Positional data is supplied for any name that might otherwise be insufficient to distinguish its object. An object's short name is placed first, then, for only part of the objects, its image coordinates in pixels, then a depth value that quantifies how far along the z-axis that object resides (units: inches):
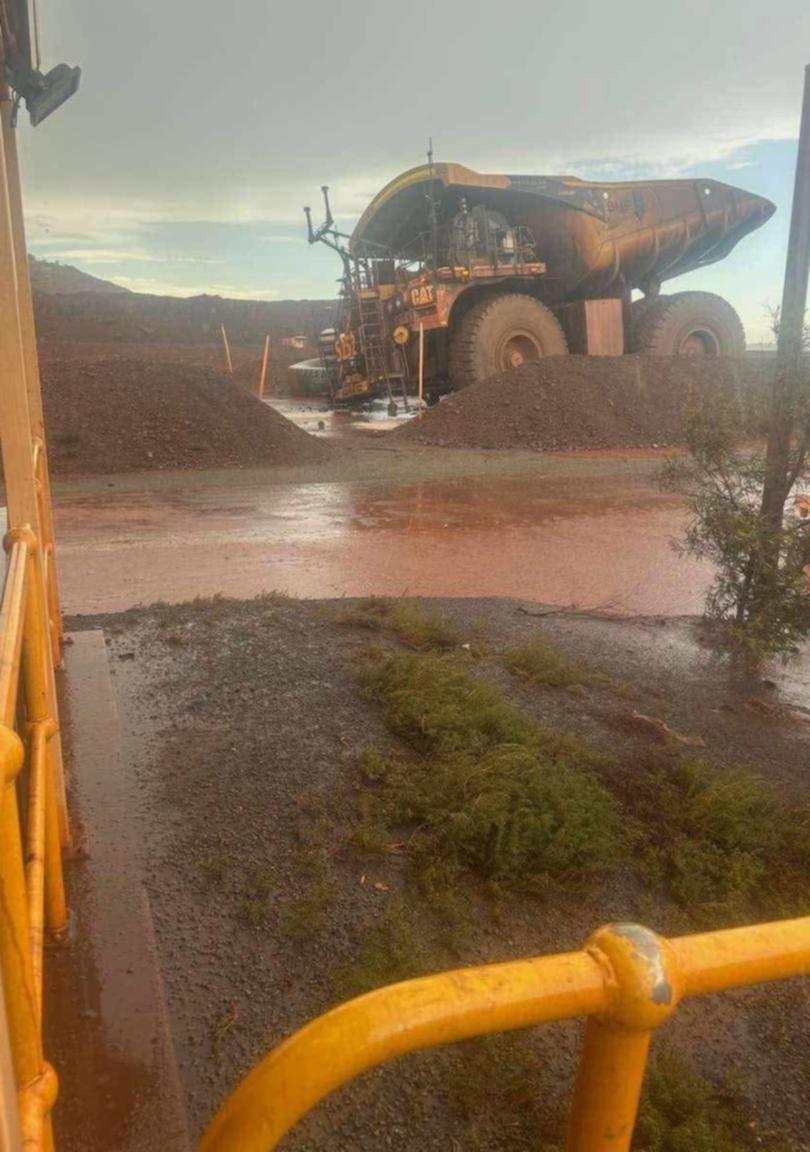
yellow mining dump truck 789.9
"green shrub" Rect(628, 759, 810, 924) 129.3
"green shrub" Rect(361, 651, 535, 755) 158.9
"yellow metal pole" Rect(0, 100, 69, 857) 91.9
